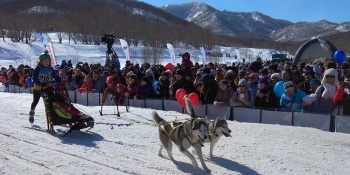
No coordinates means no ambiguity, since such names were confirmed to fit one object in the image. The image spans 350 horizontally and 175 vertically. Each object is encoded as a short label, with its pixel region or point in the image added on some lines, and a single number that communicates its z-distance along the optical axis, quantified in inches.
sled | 334.6
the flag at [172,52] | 1122.7
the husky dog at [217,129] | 240.0
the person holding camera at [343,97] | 329.4
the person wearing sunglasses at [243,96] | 382.3
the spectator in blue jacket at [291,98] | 358.0
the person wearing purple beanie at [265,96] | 375.6
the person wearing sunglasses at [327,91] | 341.4
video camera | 616.4
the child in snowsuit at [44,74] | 353.4
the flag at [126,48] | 1092.9
